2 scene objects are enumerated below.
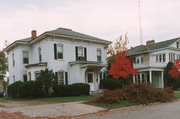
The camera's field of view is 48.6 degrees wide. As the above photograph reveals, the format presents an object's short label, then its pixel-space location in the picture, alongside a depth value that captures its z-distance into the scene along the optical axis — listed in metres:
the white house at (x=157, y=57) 31.19
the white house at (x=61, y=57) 22.97
